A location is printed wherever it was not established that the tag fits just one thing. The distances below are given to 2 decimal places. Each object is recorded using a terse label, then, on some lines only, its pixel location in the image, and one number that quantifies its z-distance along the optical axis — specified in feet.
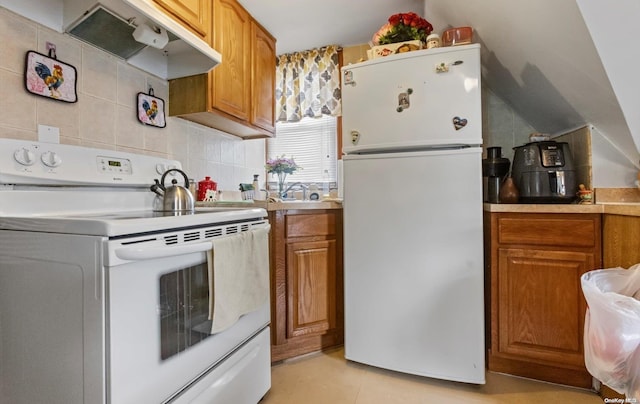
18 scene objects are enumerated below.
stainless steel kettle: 4.38
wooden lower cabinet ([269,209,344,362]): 5.51
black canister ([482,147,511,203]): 5.70
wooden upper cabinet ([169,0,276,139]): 5.76
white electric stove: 2.45
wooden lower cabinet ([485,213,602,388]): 4.69
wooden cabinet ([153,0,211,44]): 4.78
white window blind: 8.89
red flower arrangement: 5.64
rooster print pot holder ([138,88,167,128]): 5.30
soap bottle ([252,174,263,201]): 7.65
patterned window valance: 8.45
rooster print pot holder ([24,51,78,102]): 3.85
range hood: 3.96
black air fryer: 5.16
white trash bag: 2.87
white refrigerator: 4.77
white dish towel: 3.38
